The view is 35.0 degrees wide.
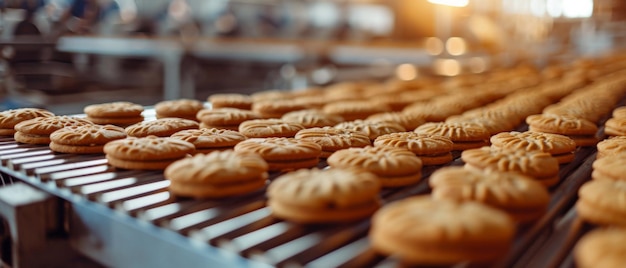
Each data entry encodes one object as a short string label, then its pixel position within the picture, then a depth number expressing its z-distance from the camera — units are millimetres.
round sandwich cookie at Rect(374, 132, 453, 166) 629
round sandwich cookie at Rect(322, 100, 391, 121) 814
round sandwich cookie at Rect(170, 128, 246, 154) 640
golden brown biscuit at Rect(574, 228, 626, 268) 438
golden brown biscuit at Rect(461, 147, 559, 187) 569
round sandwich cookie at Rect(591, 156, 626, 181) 554
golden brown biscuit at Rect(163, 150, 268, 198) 545
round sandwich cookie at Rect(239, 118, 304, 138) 678
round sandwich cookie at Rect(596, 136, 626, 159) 629
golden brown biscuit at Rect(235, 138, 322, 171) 601
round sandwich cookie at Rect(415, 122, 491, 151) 681
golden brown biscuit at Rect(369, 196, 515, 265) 460
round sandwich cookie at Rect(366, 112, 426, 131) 750
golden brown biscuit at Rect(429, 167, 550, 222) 509
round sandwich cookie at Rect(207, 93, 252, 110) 852
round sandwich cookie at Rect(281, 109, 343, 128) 739
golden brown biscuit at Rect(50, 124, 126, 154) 643
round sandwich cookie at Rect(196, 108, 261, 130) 729
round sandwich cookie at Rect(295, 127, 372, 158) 648
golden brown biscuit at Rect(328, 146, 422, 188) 570
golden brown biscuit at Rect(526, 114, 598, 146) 707
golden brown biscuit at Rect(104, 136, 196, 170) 601
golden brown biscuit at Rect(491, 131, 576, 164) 631
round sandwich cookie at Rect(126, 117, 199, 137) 677
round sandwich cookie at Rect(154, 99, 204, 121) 782
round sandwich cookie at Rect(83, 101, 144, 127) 746
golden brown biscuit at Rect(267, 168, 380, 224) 507
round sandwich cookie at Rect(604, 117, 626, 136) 721
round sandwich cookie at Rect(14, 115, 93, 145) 671
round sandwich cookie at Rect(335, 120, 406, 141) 695
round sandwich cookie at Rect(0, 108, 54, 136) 706
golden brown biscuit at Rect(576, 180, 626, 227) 495
